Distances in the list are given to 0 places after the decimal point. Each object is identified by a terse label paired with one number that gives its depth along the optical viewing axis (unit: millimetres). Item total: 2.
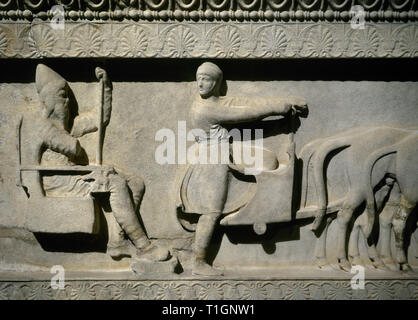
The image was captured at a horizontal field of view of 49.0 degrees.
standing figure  3387
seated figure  3414
